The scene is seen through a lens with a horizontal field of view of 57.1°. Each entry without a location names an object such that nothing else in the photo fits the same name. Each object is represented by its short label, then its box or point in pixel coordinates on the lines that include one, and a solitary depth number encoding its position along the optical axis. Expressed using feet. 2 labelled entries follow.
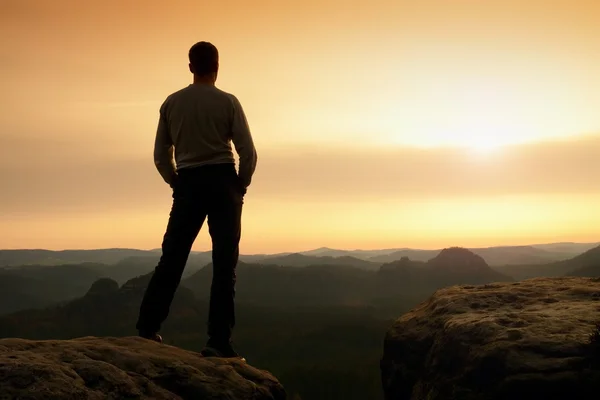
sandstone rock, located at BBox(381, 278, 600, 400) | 21.31
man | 22.93
